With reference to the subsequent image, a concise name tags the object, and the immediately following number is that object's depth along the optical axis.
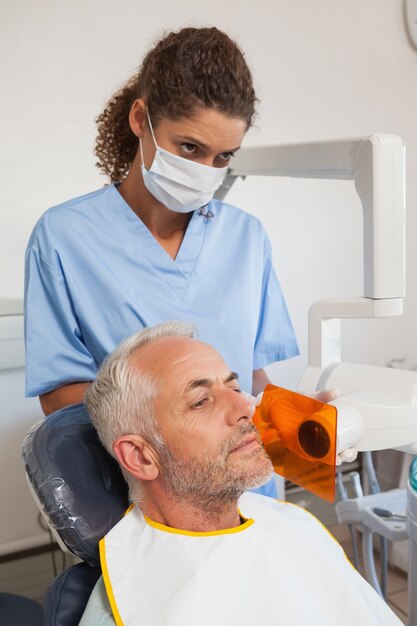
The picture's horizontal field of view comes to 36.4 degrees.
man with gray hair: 1.05
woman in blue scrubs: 1.21
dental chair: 1.04
